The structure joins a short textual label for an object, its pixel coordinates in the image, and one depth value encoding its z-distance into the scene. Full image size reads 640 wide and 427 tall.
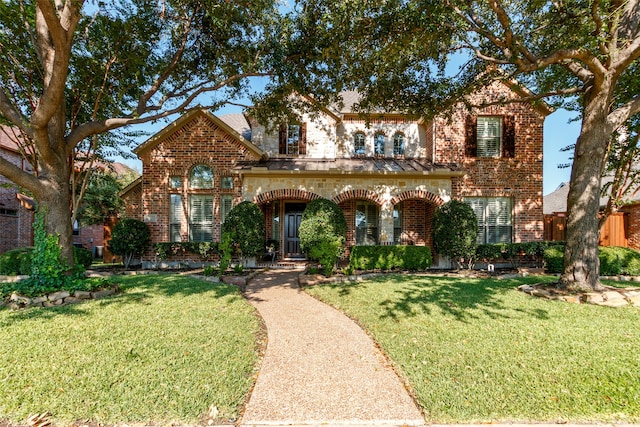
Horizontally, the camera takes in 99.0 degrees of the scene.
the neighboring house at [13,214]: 14.34
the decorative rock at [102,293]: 5.94
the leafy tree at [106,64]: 5.75
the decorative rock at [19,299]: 5.23
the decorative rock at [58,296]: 5.48
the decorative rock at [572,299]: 5.68
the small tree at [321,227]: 8.62
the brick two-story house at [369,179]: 10.80
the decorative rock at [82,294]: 5.74
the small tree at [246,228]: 9.73
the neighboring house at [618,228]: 11.80
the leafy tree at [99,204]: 15.28
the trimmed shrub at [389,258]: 9.80
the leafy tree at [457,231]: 9.76
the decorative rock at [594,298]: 5.58
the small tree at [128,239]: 10.19
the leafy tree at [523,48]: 5.61
